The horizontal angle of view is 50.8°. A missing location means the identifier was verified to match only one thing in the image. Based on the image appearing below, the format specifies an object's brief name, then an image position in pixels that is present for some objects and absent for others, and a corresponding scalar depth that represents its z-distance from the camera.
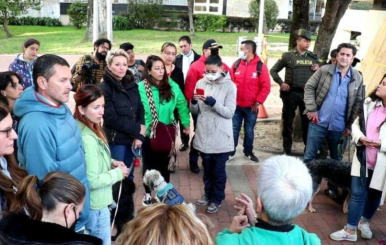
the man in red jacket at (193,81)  5.75
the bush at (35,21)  37.41
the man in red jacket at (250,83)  6.29
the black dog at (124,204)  4.06
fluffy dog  2.87
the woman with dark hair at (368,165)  3.97
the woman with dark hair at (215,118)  4.59
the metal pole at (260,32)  9.11
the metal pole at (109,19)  7.84
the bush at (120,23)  34.91
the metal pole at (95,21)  8.12
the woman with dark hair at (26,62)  6.39
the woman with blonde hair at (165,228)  1.58
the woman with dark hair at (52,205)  1.86
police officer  6.24
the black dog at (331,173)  4.74
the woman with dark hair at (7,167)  2.34
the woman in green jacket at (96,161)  3.05
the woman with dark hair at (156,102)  4.58
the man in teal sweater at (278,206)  1.97
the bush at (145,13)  36.53
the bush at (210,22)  36.74
